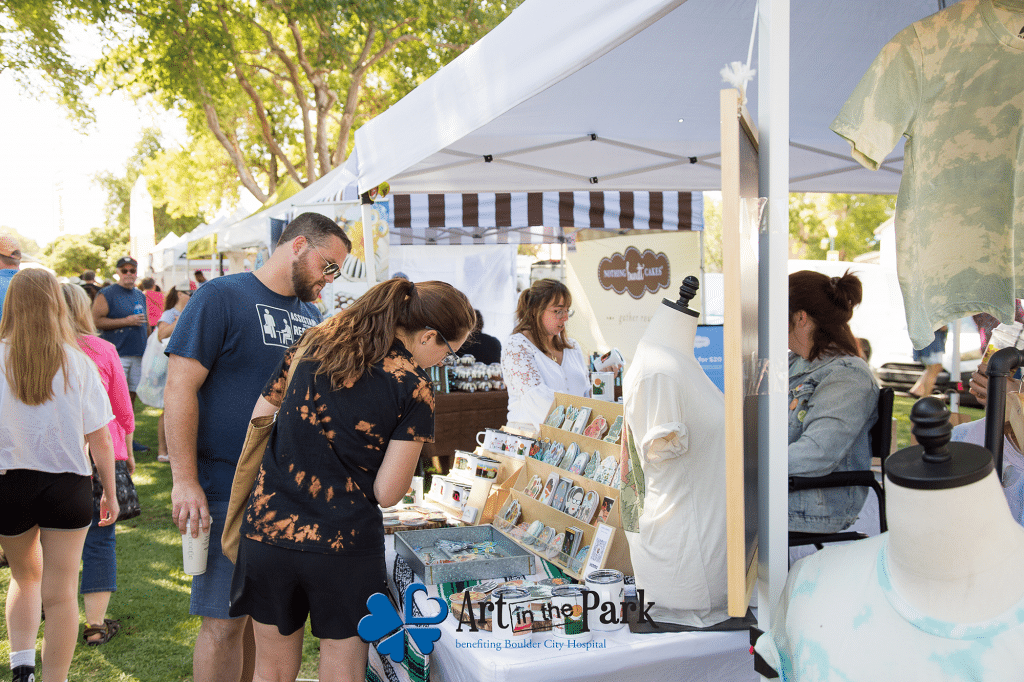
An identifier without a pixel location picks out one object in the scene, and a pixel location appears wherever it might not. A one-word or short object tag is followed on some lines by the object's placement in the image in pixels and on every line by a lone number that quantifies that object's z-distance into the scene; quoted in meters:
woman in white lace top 4.16
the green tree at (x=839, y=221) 25.06
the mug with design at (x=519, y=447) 2.96
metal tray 2.18
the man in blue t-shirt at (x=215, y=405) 2.31
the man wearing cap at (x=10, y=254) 4.14
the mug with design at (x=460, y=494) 3.02
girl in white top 2.62
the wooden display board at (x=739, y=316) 1.18
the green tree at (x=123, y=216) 44.00
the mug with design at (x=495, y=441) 3.14
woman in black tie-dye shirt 1.80
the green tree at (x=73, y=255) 41.94
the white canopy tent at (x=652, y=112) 1.37
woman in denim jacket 2.36
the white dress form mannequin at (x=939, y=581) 0.96
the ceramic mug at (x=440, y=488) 3.14
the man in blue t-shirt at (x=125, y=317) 7.36
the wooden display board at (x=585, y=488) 2.19
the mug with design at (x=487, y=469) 3.00
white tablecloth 1.73
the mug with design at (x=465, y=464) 3.11
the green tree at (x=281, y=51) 10.85
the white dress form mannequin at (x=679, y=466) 1.70
